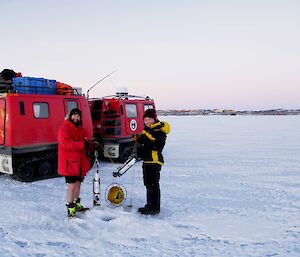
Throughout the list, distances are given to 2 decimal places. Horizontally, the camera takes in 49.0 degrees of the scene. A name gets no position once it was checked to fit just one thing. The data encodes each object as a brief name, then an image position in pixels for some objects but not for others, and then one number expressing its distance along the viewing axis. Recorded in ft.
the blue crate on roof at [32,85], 26.73
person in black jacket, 17.20
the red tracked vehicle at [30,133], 25.08
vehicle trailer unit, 35.42
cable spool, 18.87
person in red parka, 16.15
